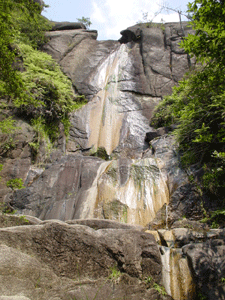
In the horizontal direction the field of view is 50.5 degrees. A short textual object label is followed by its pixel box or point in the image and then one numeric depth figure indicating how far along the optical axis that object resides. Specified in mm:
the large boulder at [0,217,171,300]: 3088
